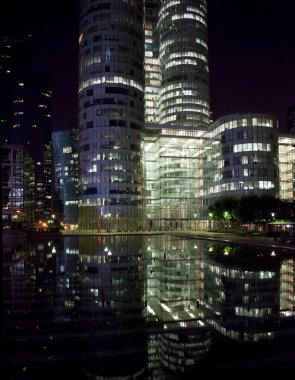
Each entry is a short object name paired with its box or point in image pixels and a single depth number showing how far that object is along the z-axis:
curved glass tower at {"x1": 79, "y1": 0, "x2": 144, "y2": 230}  120.38
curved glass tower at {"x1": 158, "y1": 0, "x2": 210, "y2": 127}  177.25
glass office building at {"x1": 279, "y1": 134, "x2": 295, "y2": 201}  148.50
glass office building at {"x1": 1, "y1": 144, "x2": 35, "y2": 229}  147.12
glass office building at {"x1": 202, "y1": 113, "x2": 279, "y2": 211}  112.31
